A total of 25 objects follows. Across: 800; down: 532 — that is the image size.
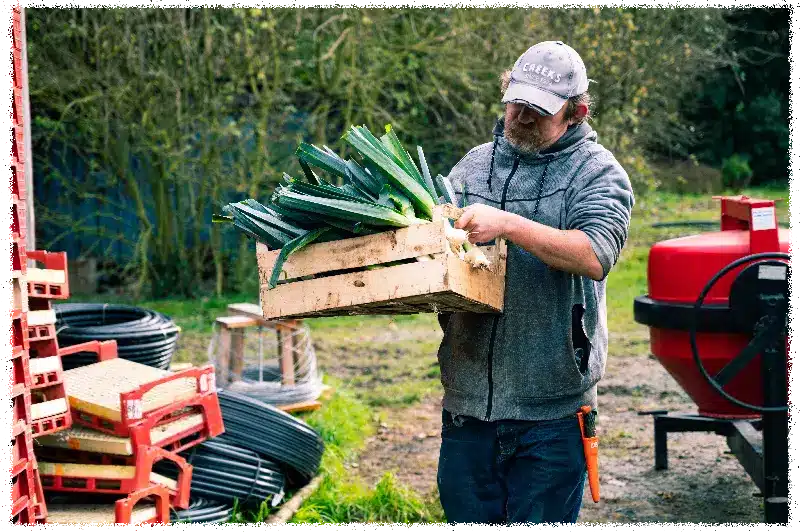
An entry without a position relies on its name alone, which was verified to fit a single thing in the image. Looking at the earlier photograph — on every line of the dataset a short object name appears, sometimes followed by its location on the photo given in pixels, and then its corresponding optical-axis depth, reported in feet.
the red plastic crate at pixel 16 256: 11.59
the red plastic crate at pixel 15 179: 11.48
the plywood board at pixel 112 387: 14.56
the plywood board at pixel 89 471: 14.53
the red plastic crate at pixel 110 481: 14.43
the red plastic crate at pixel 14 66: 11.10
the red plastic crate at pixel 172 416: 14.30
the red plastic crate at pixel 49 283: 13.50
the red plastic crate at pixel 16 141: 11.37
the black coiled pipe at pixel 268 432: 17.19
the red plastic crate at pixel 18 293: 11.76
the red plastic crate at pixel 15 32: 11.10
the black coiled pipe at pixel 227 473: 16.39
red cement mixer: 15.93
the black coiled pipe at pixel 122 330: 18.25
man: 10.39
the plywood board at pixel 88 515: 14.16
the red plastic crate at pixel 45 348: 13.51
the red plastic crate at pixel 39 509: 12.55
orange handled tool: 10.52
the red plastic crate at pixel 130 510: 14.01
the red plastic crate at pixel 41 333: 13.31
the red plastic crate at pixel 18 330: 11.58
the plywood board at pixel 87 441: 14.43
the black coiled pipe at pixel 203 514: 15.51
